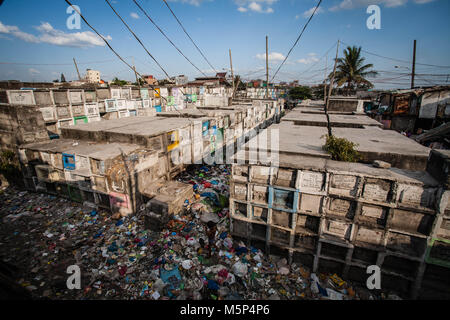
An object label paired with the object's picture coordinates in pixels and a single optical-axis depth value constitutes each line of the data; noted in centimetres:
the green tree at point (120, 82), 2567
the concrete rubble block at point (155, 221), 522
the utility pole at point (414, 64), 1780
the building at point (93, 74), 3909
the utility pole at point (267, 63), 1678
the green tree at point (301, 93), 3822
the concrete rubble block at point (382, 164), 368
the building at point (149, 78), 3940
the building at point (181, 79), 3400
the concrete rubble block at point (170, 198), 539
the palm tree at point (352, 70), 2278
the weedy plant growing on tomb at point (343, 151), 406
